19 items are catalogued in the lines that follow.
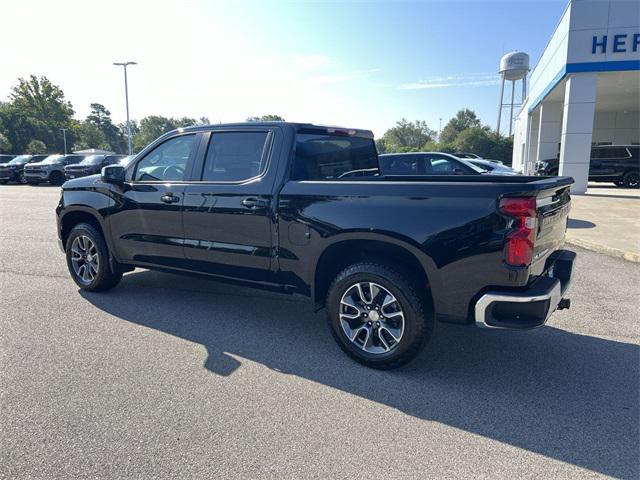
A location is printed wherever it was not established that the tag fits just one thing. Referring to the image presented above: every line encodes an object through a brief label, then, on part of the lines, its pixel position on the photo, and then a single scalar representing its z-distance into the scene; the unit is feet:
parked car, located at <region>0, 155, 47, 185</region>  81.00
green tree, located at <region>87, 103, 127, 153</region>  384.68
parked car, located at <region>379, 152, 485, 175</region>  35.47
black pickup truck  9.90
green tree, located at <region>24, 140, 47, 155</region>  186.70
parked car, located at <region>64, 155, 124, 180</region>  74.43
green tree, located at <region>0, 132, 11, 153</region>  175.77
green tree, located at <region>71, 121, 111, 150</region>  233.60
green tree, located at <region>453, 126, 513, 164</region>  195.00
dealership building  50.21
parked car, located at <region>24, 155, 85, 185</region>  75.92
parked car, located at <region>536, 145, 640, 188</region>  63.41
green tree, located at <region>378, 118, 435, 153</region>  371.56
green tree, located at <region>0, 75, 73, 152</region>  188.96
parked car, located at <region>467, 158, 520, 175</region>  46.63
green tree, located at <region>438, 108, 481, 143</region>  319.68
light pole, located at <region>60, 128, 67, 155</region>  206.69
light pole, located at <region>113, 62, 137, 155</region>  120.96
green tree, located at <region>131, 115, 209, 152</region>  379.06
